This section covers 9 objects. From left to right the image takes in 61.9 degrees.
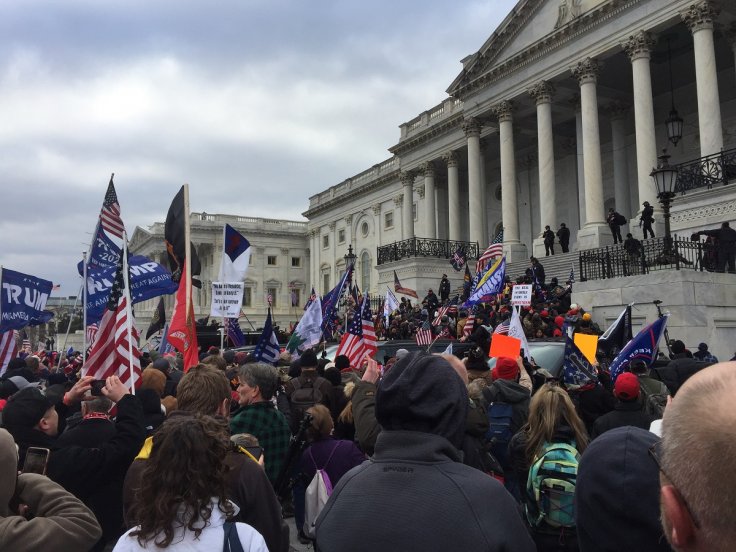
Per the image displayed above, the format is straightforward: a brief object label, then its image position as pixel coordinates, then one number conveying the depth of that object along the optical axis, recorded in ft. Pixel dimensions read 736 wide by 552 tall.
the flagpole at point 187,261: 31.78
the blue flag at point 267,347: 32.94
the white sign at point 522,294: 50.14
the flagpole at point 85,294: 28.76
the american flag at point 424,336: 48.32
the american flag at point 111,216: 30.14
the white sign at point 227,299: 38.55
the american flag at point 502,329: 37.27
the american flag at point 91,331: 34.04
